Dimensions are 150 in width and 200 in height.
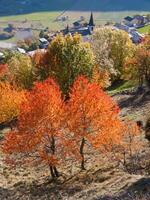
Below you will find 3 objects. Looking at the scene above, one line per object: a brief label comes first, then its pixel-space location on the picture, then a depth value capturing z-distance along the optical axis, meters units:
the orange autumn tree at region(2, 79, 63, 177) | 57.38
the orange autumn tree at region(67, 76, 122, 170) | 57.47
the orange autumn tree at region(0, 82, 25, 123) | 81.88
